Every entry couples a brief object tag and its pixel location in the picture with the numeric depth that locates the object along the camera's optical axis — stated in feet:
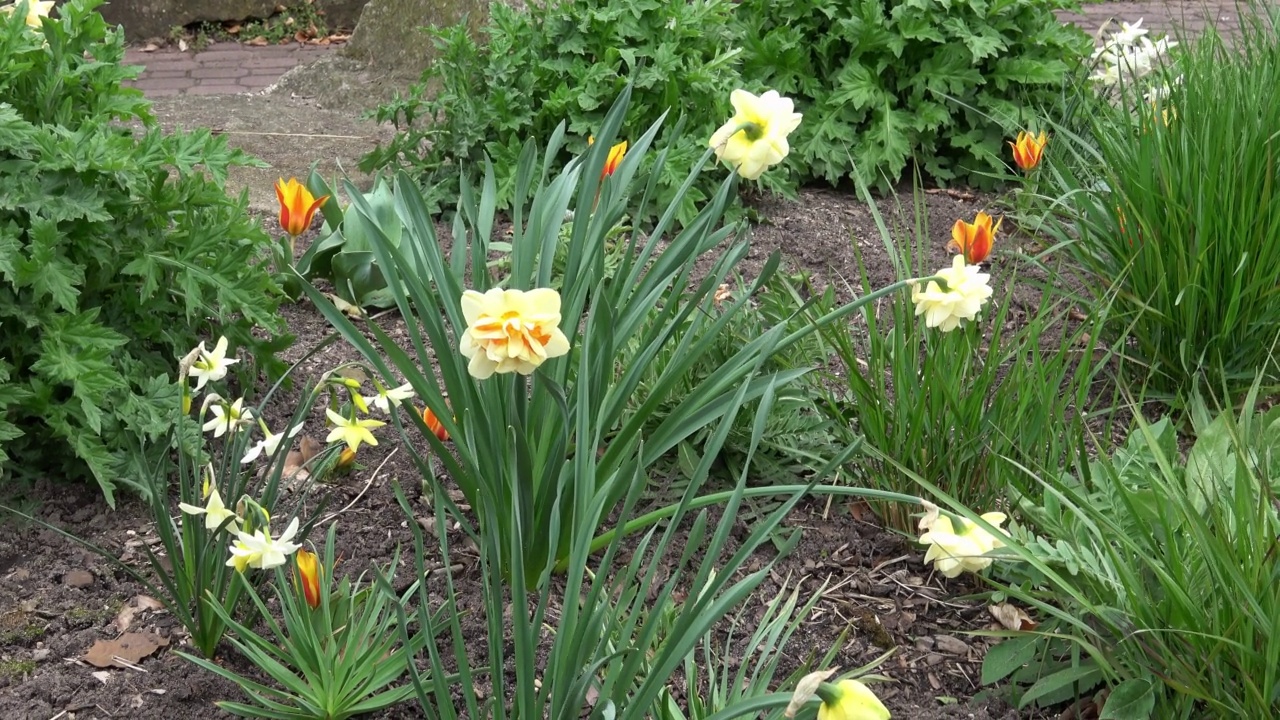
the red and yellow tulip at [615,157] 8.64
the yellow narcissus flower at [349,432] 6.69
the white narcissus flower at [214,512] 5.98
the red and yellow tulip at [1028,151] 11.10
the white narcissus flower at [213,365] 6.81
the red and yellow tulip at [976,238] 8.13
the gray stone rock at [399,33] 17.30
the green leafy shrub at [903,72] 13.04
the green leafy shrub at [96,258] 7.27
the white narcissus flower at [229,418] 6.61
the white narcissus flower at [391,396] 6.48
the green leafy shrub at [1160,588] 5.67
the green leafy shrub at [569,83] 12.01
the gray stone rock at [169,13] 24.39
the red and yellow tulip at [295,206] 9.52
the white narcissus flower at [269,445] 6.36
